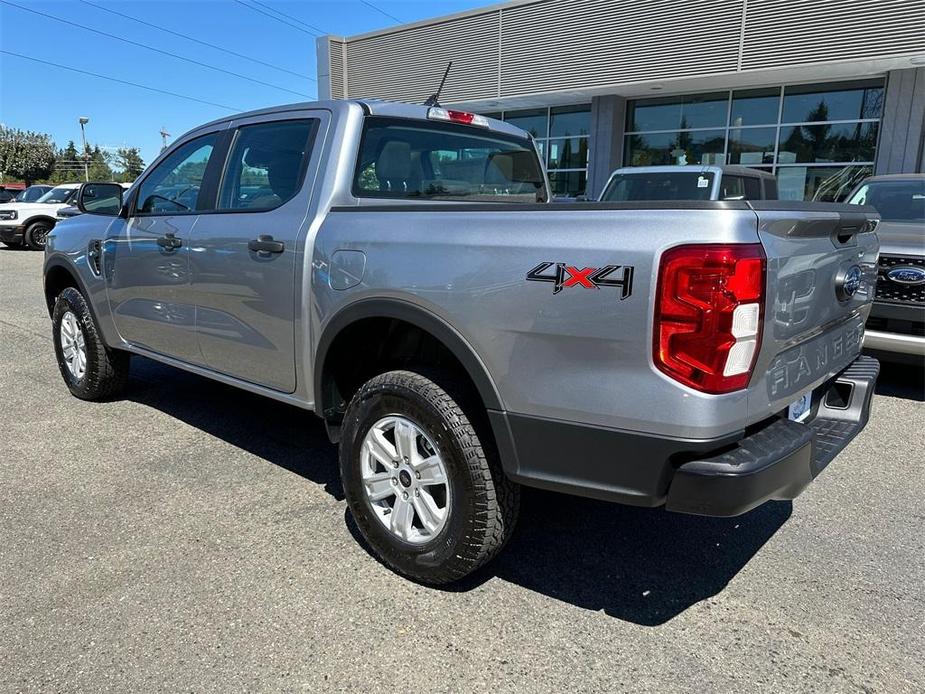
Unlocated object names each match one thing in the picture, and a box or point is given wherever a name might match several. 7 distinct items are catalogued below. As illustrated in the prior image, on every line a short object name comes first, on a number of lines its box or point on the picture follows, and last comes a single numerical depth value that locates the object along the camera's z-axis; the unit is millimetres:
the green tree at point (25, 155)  61500
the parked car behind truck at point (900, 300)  5039
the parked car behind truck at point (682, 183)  8297
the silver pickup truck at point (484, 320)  2035
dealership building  13930
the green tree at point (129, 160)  101788
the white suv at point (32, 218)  18406
